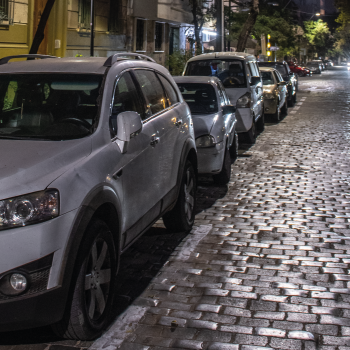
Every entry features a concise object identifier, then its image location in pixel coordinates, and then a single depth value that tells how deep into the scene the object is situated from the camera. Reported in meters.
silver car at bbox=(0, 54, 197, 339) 3.28
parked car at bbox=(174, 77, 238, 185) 8.55
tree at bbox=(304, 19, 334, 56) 111.31
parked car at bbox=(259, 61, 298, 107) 23.13
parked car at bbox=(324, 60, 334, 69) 128.94
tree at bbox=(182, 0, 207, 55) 30.31
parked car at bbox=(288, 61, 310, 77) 63.72
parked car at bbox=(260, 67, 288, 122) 17.92
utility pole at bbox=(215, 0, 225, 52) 23.91
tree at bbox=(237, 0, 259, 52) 31.84
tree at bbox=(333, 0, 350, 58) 55.84
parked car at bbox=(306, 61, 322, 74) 74.06
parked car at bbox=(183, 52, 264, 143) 12.80
